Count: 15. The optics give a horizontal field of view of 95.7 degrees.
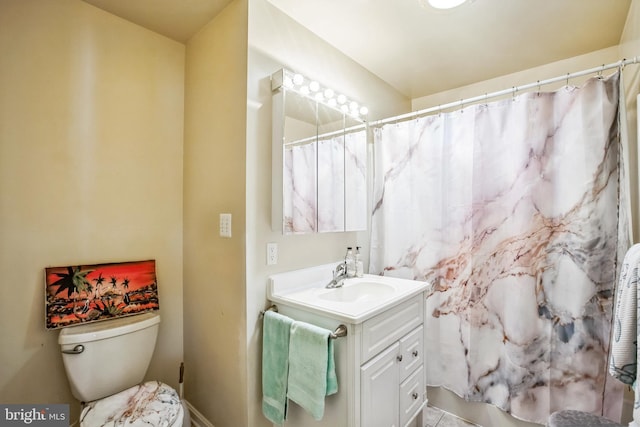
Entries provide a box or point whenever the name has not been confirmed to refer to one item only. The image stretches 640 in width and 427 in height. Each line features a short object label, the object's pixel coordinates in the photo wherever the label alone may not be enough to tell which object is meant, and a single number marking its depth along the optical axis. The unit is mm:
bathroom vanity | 1238
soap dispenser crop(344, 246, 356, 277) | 1933
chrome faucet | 1719
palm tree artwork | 1431
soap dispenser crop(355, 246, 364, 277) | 1951
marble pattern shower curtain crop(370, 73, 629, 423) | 1459
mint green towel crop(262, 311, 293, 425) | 1364
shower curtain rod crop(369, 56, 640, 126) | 1348
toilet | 1259
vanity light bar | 1538
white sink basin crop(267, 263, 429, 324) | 1299
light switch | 1546
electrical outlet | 1536
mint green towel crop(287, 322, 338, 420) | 1214
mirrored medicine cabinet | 1548
